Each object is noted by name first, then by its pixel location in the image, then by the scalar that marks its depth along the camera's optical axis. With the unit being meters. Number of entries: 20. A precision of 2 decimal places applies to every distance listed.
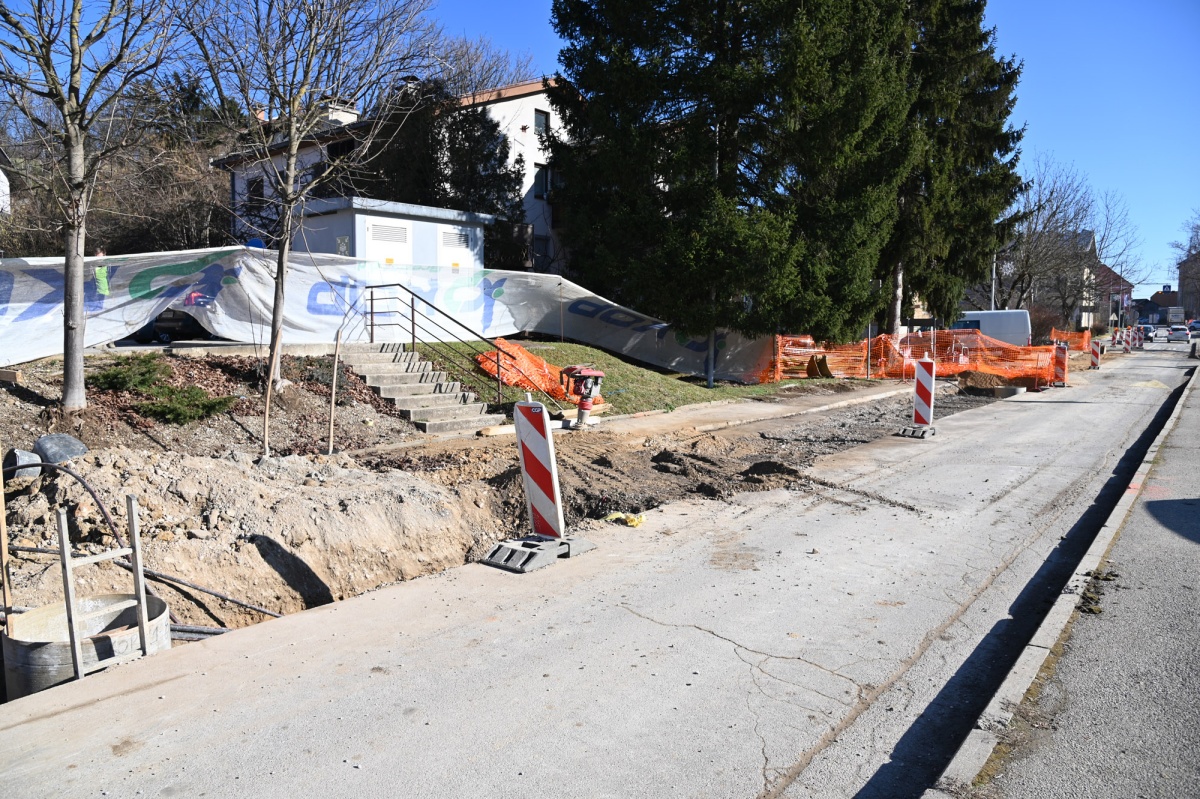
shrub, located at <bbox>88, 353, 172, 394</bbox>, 10.95
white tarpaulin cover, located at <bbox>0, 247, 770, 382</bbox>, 12.14
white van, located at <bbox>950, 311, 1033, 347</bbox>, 34.56
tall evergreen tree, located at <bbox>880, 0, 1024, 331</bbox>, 28.03
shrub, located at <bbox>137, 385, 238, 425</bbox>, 10.84
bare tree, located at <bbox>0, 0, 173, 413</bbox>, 9.06
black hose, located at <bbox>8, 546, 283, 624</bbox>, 5.93
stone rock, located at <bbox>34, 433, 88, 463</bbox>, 8.09
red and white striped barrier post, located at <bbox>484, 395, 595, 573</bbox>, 6.86
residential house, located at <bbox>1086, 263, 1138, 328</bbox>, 59.84
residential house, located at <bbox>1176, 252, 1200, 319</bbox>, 73.14
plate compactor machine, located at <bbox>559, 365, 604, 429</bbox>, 14.26
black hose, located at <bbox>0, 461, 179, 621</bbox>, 4.95
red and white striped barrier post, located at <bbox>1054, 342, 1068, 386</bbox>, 26.64
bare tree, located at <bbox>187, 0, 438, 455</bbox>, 12.04
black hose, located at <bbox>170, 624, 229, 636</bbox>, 5.51
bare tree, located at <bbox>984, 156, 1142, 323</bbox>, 47.97
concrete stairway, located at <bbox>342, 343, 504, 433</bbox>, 13.67
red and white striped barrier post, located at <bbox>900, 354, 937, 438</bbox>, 14.25
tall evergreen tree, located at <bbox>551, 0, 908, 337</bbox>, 20.50
